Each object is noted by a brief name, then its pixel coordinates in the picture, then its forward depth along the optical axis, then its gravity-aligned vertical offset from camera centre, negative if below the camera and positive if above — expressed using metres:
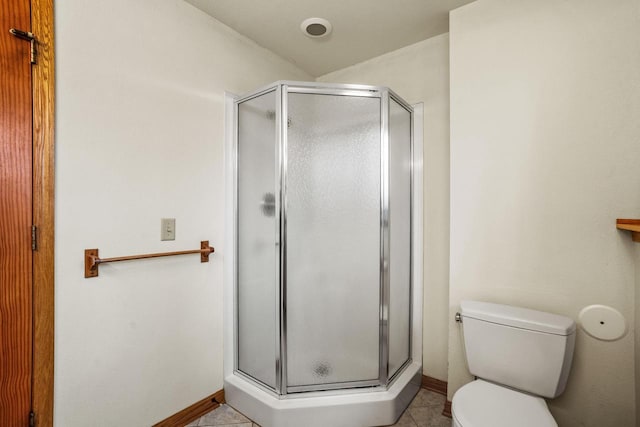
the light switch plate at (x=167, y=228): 1.63 -0.08
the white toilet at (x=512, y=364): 1.21 -0.69
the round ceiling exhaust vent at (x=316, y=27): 1.88 +1.19
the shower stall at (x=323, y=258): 1.69 -0.25
